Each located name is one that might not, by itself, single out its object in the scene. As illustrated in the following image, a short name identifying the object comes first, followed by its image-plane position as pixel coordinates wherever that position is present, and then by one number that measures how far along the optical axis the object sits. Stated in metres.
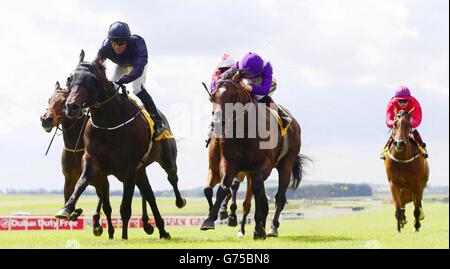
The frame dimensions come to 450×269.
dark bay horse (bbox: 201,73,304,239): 11.70
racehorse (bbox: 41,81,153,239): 13.78
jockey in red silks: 16.64
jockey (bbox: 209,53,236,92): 13.88
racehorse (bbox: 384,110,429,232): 16.69
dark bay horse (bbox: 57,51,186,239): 11.78
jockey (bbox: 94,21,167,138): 12.66
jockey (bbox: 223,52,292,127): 13.06
